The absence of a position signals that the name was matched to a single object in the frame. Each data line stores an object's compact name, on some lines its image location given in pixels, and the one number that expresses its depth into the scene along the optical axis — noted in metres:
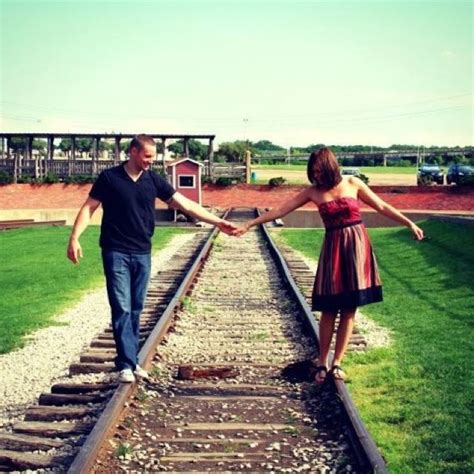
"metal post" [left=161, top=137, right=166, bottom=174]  47.75
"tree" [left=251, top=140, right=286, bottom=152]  153.38
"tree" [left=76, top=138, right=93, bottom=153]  103.56
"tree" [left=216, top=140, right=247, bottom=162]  84.85
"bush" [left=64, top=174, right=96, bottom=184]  46.22
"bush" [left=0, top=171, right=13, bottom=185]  45.47
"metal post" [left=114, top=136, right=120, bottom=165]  50.06
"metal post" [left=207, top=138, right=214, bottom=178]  48.28
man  6.38
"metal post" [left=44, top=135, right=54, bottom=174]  52.44
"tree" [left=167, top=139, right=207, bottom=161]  95.19
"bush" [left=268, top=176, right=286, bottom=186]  45.06
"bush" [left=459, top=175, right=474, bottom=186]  40.88
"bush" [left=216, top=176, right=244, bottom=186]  46.12
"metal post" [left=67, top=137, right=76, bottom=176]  49.05
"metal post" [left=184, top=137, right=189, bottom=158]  49.17
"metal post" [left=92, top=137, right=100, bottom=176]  49.28
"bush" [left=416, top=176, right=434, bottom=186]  45.39
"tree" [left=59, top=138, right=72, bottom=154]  105.28
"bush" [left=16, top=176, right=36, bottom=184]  46.25
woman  6.26
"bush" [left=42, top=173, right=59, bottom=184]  45.84
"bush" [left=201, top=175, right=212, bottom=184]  46.30
